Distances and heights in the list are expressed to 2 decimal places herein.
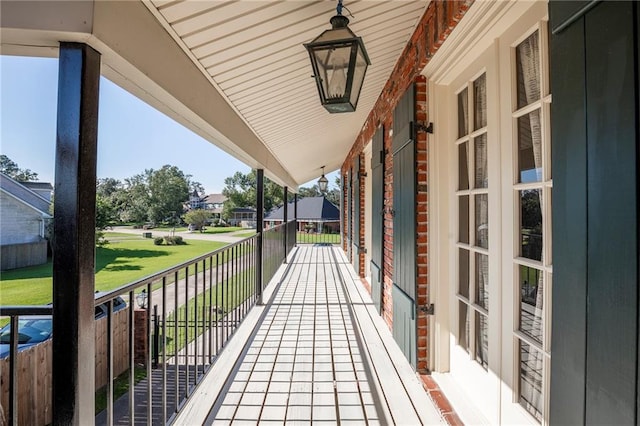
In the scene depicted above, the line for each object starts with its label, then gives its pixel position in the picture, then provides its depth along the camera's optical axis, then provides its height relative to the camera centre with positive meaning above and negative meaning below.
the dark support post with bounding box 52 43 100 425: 1.10 -0.08
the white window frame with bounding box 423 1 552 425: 1.50 +0.03
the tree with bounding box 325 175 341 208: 51.59 +3.53
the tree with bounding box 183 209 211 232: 18.88 -0.18
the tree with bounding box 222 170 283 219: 38.21 +2.58
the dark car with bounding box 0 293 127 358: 3.20 -1.20
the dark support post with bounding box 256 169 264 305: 4.37 -0.07
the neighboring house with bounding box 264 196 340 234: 26.95 +0.34
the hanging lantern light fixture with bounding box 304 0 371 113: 1.73 +0.86
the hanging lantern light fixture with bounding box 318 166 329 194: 10.48 +1.06
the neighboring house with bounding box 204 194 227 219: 32.40 +1.42
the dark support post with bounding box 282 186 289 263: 8.21 +0.08
